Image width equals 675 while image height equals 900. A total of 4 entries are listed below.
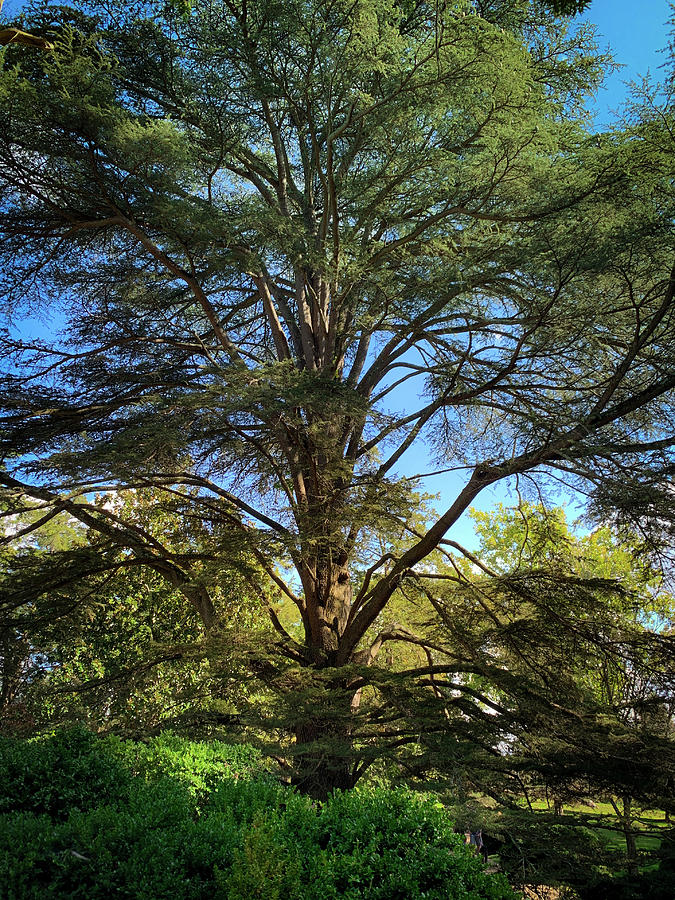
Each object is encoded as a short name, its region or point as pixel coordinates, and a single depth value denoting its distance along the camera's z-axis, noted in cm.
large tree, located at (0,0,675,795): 613
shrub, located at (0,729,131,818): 448
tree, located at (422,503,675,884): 530
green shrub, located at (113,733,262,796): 532
